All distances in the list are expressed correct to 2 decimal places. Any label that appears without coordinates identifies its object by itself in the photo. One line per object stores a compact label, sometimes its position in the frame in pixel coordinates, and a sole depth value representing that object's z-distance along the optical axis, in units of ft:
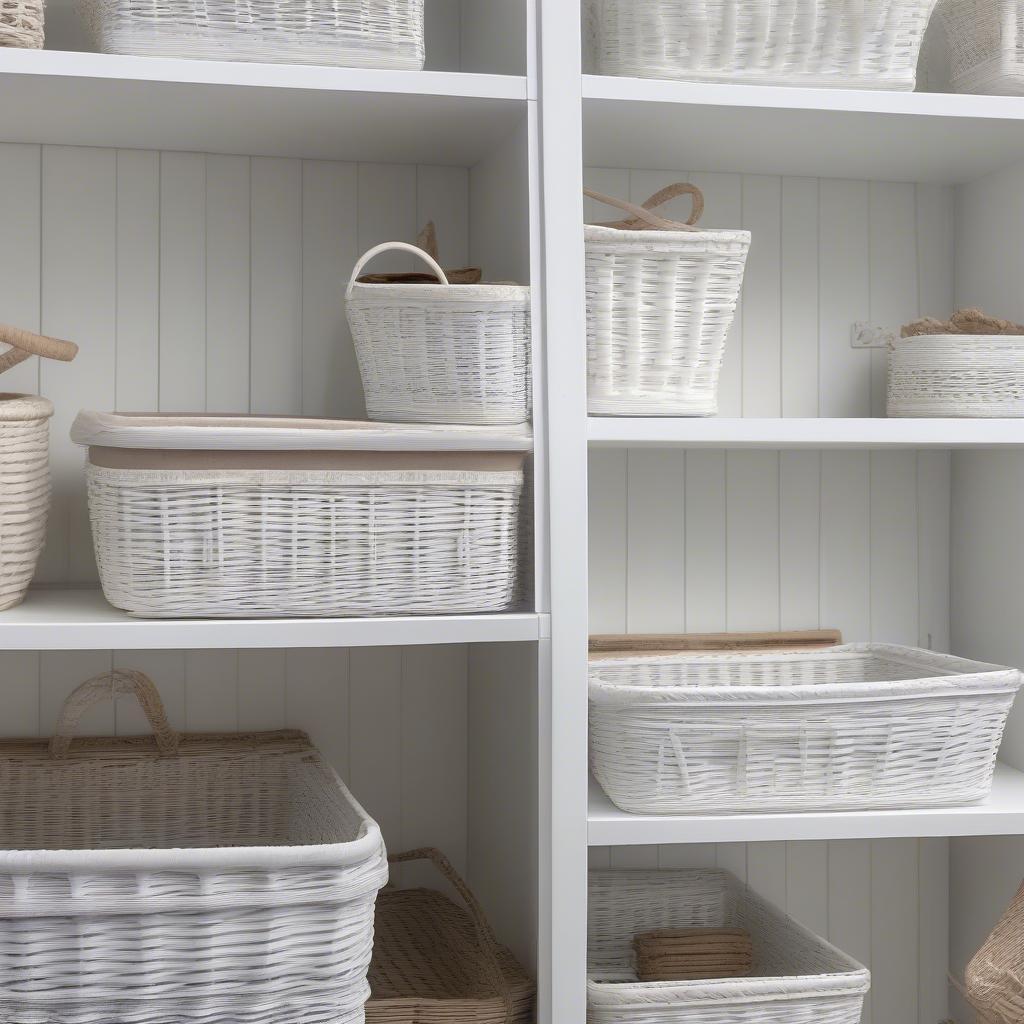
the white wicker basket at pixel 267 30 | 4.53
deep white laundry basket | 4.01
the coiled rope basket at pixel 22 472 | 4.54
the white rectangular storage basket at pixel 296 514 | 4.49
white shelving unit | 4.74
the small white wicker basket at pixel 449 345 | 4.70
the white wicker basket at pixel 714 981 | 4.80
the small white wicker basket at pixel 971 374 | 5.29
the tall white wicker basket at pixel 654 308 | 4.89
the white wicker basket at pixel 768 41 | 4.95
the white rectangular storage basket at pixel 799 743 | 4.82
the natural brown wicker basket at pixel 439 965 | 4.75
